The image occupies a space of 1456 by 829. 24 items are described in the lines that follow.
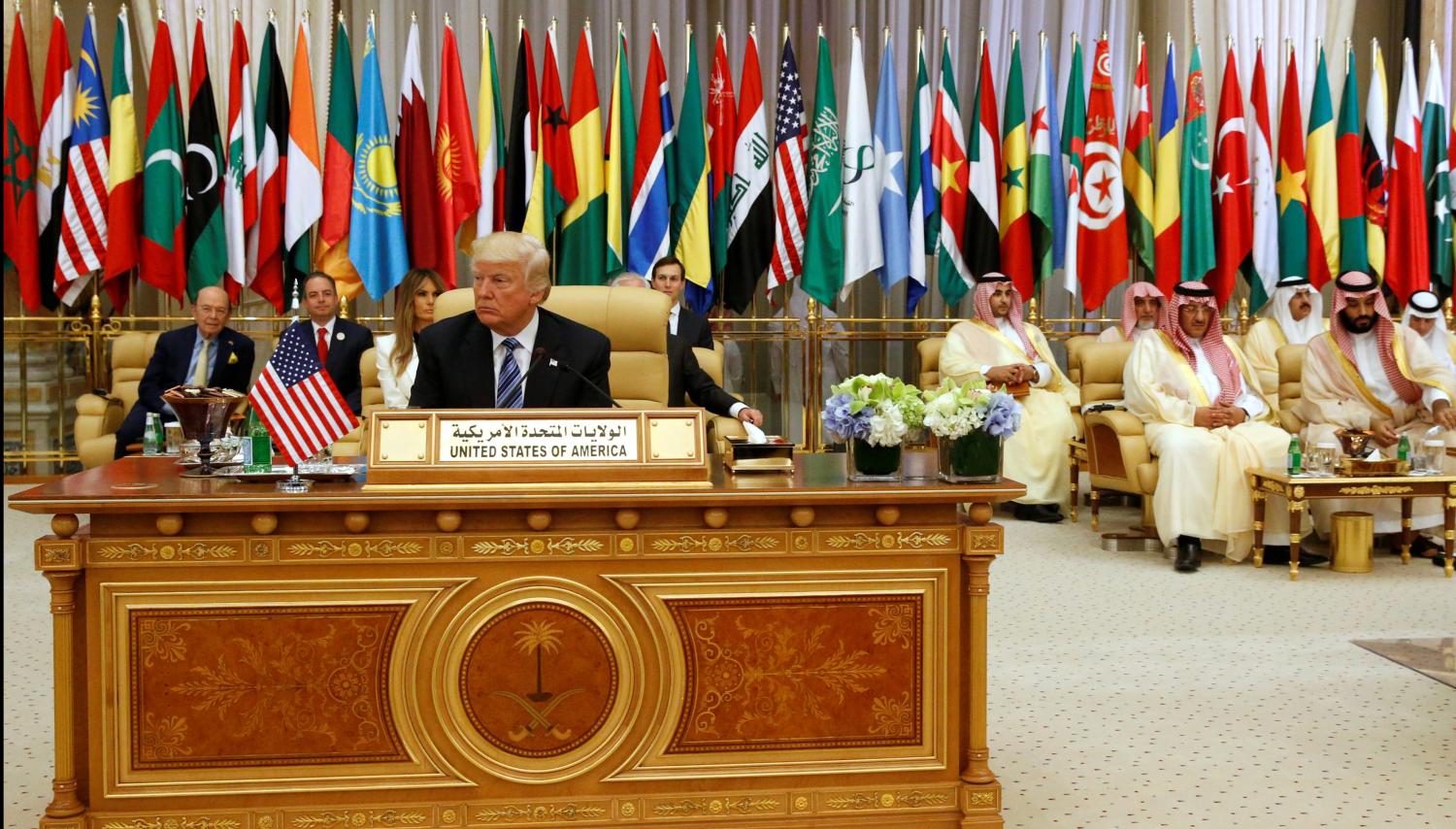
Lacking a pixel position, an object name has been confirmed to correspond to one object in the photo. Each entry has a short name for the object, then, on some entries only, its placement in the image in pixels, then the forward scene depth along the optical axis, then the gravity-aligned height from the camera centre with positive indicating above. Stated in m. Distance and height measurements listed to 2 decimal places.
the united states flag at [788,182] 8.00 +1.32
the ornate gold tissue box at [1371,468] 5.57 -0.37
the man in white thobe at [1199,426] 5.79 -0.19
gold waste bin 5.66 -0.70
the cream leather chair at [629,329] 4.00 +0.19
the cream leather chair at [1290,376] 6.86 +0.06
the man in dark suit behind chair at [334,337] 6.23 +0.27
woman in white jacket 5.32 +0.26
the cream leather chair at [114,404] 6.81 -0.07
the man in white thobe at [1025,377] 7.26 +0.06
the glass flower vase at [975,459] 2.59 -0.15
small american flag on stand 2.68 -0.05
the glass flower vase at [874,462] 2.65 -0.16
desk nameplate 2.47 -0.12
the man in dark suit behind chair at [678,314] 6.32 +0.38
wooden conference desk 2.40 -0.53
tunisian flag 8.08 +1.21
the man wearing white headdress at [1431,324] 6.30 +0.32
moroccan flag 7.41 +1.25
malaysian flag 7.44 +1.20
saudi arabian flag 8.02 +1.16
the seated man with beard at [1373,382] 6.18 +0.02
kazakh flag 7.56 +1.10
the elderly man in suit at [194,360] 6.61 +0.16
